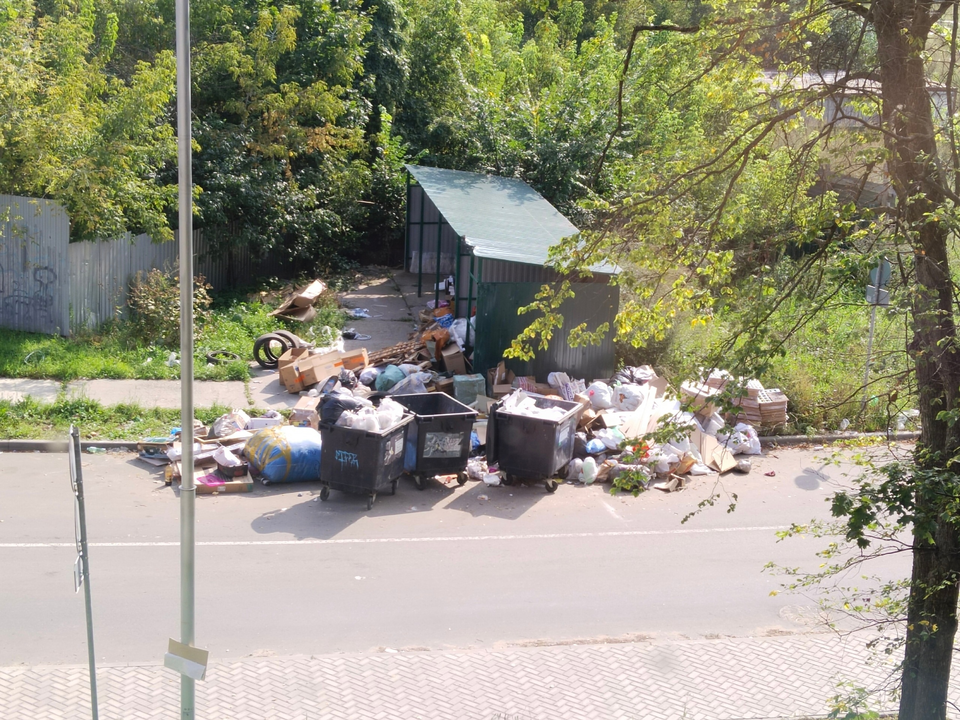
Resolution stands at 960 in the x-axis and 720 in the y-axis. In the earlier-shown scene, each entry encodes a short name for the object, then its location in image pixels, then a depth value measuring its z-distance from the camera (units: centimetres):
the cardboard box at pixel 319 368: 1508
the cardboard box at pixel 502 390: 1482
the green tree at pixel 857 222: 615
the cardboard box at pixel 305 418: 1346
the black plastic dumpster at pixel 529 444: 1210
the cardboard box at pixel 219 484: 1163
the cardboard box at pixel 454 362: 1559
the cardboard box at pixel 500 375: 1501
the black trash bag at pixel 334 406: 1145
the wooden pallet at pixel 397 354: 1609
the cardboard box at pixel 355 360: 1561
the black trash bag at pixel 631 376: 1548
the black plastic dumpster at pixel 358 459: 1123
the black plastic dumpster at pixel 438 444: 1188
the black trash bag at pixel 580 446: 1327
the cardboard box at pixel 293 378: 1505
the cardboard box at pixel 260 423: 1326
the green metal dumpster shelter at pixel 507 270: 1517
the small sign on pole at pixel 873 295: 1226
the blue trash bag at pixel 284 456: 1198
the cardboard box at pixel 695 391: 1407
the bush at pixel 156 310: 1661
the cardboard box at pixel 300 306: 1867
